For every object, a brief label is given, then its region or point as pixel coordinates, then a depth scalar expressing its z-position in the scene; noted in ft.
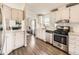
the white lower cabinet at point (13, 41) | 3.63
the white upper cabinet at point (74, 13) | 3.44
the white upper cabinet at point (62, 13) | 3.54
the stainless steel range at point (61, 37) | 3.58
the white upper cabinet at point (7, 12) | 3.48
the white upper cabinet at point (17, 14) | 3.56
